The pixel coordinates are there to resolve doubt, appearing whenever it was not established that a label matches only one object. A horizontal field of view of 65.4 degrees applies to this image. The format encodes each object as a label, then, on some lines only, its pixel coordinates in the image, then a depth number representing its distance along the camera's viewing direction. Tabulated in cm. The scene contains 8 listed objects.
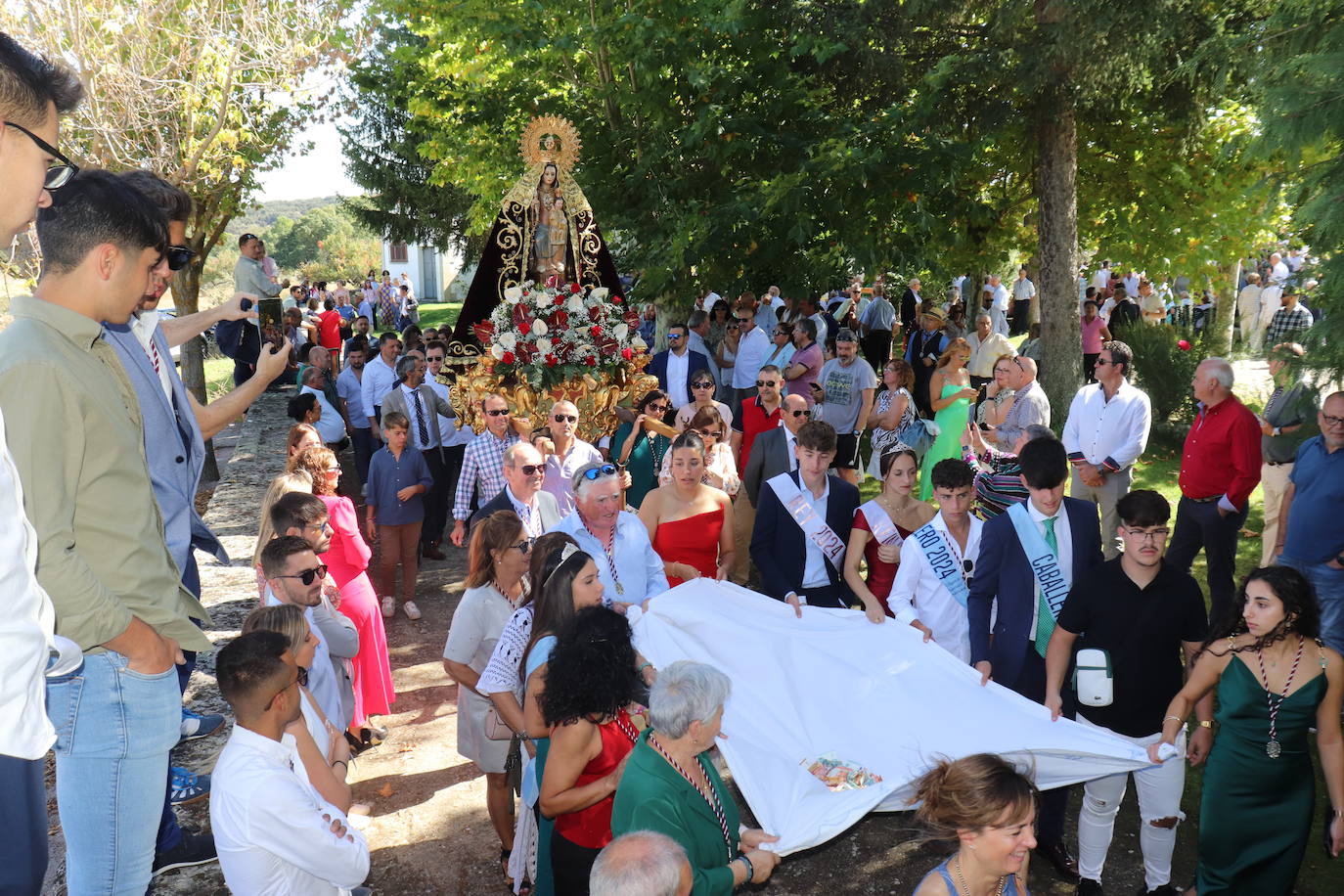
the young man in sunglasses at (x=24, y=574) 191
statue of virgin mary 1199
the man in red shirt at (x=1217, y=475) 808
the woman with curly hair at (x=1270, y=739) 456
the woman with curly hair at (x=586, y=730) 400
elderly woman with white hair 350
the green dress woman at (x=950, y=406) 1004
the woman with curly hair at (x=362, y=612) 687
